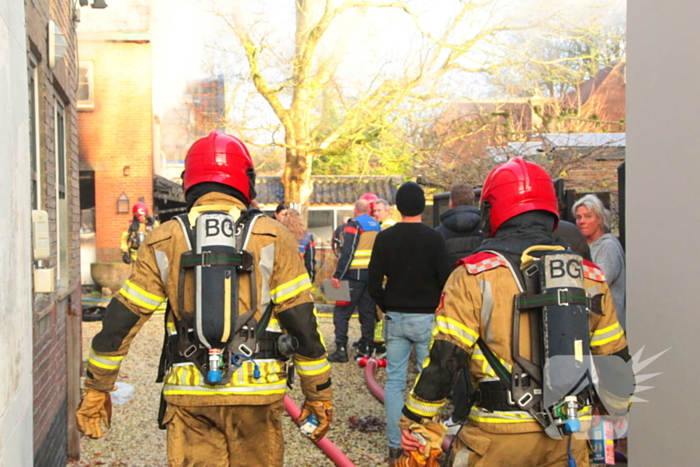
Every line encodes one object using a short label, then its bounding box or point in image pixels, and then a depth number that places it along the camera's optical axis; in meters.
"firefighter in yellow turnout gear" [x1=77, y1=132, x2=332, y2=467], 2.80
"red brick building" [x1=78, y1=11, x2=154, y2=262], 17.66
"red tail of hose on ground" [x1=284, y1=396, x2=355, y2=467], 4.51
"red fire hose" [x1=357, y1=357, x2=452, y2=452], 6.38
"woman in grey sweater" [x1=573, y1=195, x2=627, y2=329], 4.96
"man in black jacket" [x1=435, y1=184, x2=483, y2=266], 5.55
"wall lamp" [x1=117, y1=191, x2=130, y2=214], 17.47
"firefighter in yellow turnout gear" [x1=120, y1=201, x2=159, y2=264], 13.81
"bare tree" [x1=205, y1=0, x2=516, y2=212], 15.94
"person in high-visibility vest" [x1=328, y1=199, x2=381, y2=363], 7.66
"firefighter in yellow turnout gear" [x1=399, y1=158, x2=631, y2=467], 2.48
